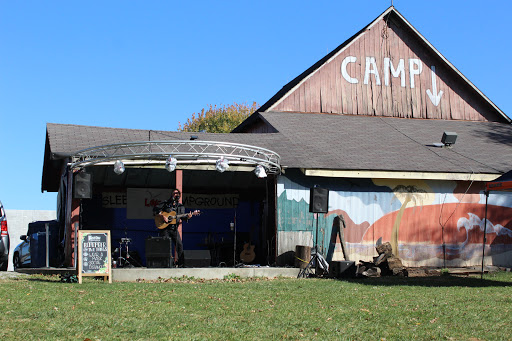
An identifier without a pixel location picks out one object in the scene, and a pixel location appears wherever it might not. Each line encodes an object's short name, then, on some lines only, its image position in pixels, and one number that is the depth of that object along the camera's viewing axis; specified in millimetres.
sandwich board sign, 13992
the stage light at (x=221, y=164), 15555
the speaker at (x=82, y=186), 14961
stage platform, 15078
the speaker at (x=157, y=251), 15891
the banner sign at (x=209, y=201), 22547
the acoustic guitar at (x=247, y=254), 20328
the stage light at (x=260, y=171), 16031
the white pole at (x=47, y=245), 16427
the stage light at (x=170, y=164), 15312
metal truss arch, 15422
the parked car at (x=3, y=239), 16234
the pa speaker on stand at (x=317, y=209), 16281
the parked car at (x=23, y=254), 18422
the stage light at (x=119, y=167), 15258
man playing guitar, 16391
